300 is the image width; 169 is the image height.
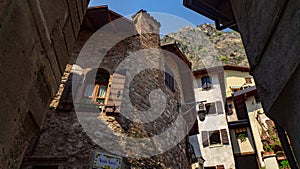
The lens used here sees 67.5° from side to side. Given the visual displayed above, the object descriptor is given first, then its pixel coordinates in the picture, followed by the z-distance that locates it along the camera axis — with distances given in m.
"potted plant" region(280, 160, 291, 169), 13.18
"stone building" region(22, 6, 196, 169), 5.93
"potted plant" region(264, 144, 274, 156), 14.53
